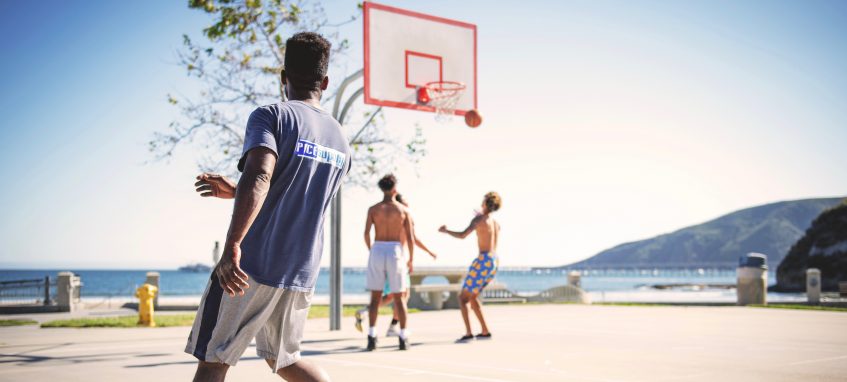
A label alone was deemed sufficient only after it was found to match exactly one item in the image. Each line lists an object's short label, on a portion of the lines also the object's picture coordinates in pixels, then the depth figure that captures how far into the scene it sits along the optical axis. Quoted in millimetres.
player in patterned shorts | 10398
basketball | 13305
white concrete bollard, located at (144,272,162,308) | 20730
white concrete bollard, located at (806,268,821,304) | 22781
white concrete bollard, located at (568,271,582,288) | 26203
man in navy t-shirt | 3207
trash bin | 21172
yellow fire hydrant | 14086
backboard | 12609
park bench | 18994
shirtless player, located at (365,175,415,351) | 9359
